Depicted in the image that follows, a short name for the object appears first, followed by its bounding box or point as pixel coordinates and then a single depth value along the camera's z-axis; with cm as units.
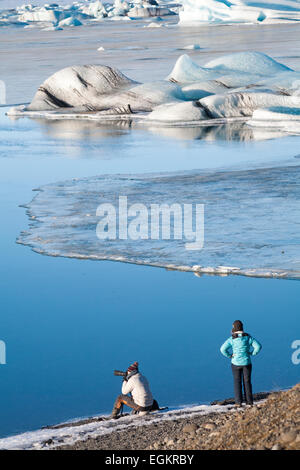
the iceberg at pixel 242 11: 12044
